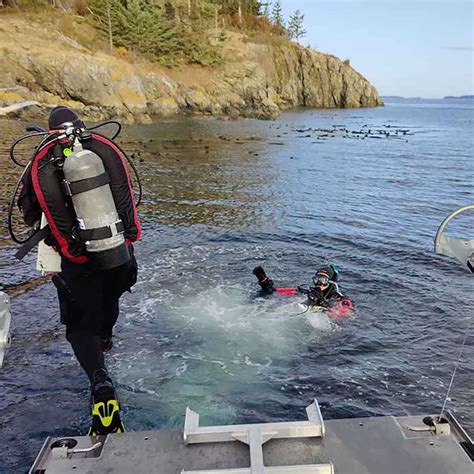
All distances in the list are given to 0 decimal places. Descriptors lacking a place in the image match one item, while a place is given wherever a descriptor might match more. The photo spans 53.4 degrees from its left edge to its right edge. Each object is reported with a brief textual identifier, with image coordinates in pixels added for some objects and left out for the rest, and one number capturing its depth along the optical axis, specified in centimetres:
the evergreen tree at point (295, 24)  11675
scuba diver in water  786
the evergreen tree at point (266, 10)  11012
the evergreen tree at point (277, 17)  11204
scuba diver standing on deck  398
